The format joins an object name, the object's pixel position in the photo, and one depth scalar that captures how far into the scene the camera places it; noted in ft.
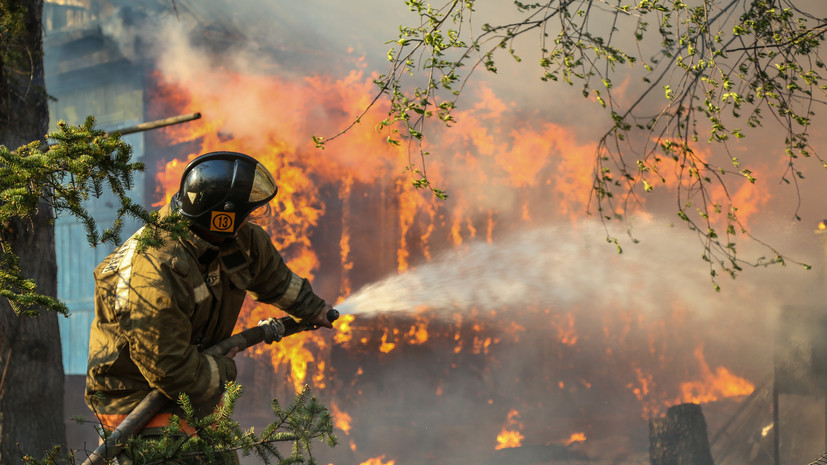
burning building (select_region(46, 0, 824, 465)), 35.50
